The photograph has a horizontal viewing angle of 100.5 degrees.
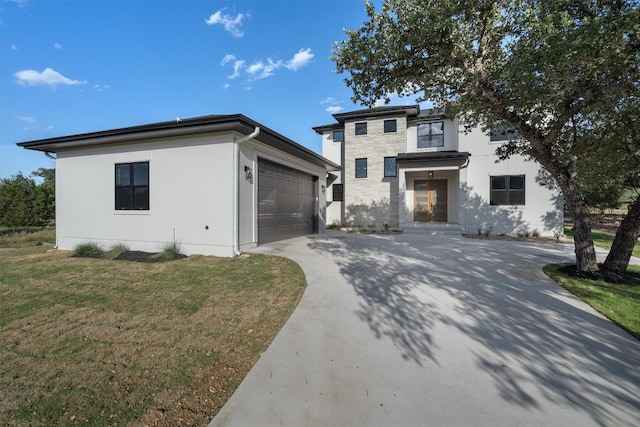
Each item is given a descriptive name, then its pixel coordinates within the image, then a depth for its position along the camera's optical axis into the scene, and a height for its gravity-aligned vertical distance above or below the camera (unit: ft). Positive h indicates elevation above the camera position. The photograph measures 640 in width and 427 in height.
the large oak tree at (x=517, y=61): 13.05 +9.10
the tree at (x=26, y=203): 50.29 +1.86
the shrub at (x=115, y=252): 25.54 -3.91
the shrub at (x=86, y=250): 27.22 -3.94
